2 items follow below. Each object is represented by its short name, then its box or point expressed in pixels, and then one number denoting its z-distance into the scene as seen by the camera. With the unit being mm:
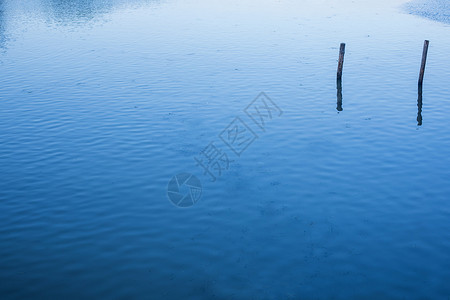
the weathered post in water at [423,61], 30281
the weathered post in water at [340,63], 31156
